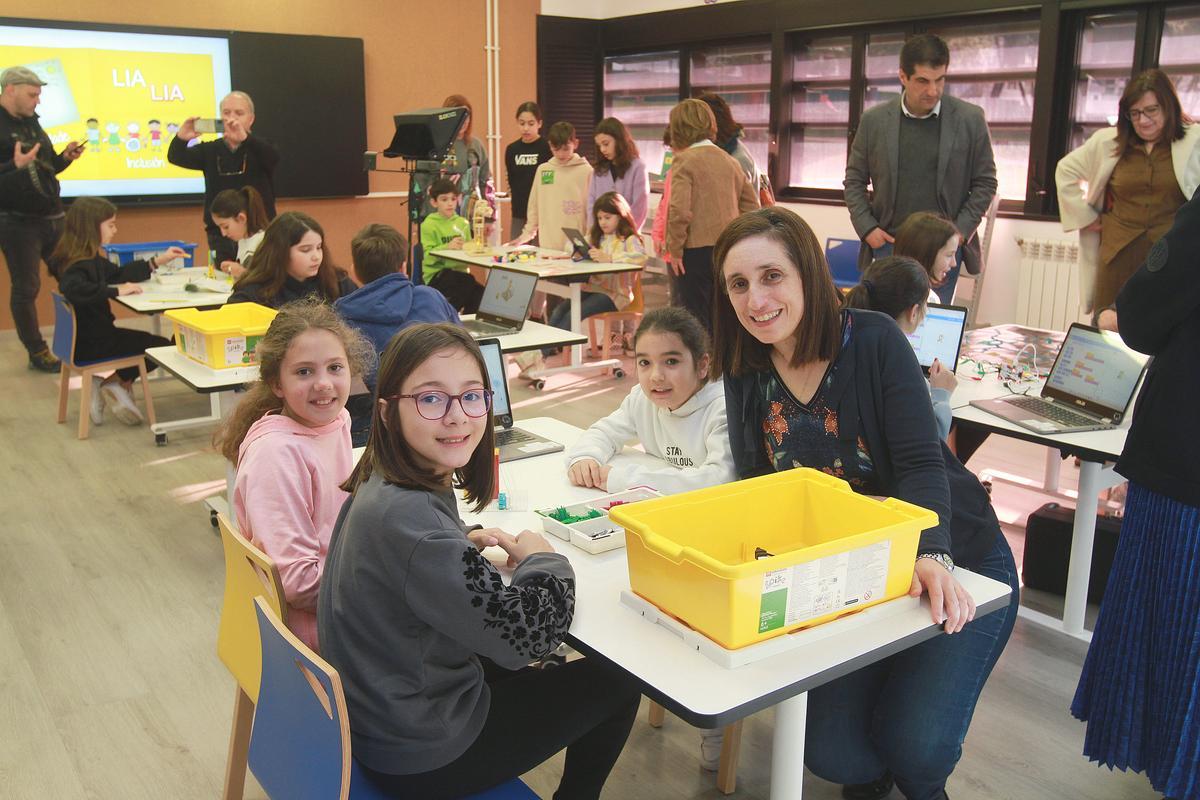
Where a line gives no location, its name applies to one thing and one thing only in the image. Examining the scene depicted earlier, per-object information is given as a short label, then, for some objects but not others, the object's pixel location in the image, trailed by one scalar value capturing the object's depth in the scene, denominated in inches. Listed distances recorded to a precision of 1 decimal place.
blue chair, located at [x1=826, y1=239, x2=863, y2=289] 267.4
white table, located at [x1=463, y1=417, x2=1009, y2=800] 55.6
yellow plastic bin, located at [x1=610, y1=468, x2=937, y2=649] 57.4
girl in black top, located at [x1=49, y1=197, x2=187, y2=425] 201.5
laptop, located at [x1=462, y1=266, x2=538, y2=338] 185.9
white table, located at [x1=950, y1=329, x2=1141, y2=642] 112.3
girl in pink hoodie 80.8
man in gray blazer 176.2
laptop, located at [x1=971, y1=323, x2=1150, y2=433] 118.0
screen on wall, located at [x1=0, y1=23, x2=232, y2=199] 293.6
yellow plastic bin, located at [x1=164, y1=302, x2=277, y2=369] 149.7
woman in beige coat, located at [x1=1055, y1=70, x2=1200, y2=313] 161.8
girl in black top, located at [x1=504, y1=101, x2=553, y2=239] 311.1
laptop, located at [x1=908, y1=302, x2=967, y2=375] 137.0
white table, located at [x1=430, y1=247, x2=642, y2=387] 238.7
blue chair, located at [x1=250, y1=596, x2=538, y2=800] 56.1
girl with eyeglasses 58.9
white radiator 262.7
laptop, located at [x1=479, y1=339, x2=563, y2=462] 106.1
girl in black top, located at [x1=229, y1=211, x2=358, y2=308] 155.1
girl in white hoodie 101.7
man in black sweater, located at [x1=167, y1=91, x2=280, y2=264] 237.6
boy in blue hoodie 135.5
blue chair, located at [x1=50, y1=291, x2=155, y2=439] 199.8
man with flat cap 240.7
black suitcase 128.8
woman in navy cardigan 74.4
